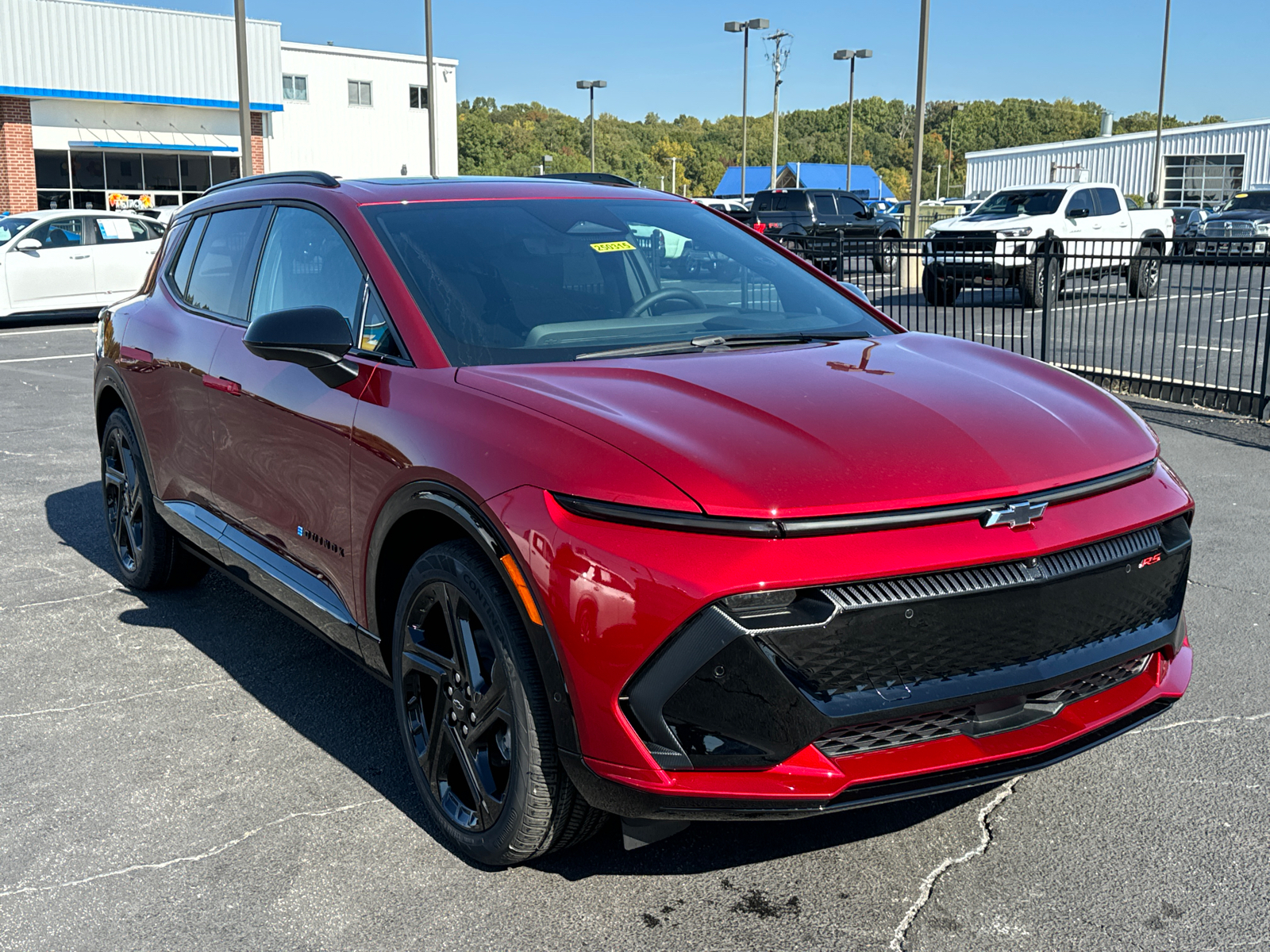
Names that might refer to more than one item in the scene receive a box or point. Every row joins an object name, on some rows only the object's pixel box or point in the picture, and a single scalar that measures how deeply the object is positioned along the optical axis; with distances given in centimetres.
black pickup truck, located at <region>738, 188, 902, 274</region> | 3031
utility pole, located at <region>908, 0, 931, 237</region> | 2211
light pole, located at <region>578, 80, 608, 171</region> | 5553
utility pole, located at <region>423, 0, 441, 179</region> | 3091
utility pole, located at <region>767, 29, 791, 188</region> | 6100
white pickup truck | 1106
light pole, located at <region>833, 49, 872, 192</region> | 5697
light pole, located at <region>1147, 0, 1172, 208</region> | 5075
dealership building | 3853
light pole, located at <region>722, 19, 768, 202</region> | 5150
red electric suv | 252
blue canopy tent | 7638
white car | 1772
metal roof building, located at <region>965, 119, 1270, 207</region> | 6731
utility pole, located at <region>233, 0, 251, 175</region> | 2180
